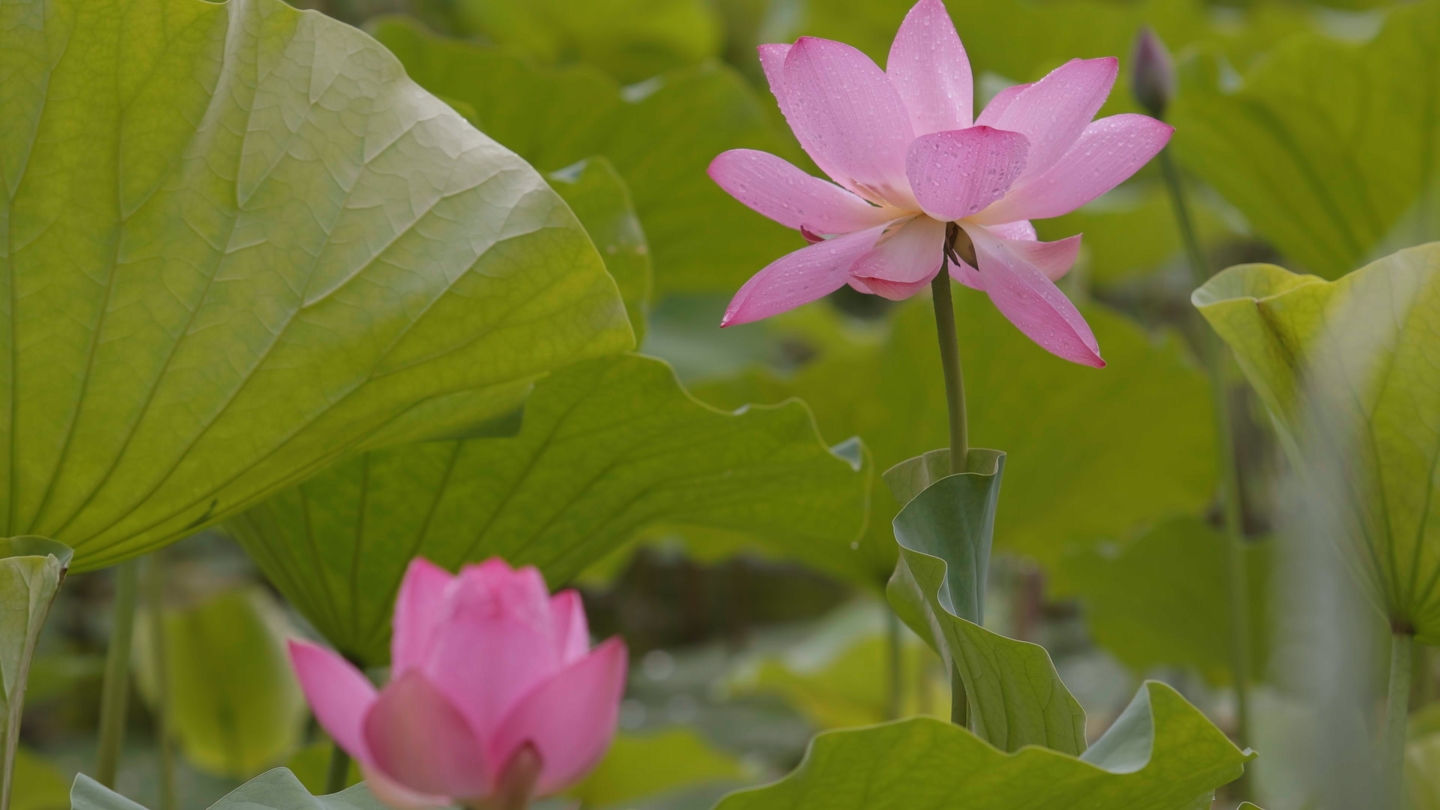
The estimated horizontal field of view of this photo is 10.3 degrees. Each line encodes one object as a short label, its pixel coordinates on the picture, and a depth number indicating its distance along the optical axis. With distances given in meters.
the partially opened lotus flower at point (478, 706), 3.12
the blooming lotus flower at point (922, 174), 3.88
